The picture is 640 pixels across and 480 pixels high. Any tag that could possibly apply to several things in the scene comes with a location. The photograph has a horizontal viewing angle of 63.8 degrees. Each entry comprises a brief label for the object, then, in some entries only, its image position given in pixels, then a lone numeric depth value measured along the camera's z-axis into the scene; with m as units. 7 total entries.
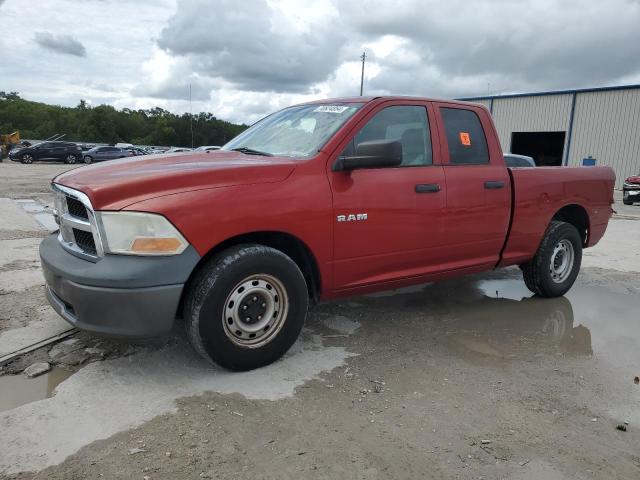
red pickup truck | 2.86
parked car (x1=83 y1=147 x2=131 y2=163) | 34.34
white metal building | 25.41
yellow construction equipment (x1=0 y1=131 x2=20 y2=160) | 38.23
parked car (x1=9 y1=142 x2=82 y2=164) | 32.38
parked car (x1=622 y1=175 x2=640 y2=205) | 16.34
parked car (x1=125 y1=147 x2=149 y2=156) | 37.39
